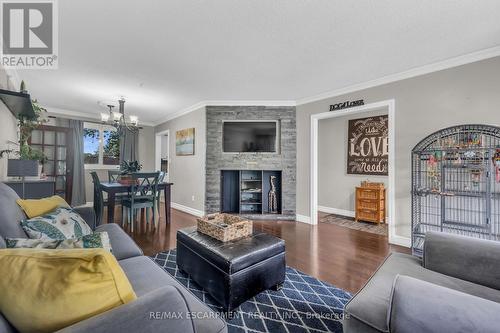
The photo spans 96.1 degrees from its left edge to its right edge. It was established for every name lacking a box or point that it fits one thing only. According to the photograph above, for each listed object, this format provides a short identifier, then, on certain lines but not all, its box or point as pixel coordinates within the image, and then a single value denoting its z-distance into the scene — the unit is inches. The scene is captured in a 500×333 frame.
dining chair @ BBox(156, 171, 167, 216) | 160.5
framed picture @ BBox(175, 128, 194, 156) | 196.8
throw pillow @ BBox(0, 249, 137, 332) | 26.5
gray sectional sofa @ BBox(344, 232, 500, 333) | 31.5
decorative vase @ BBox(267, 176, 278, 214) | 183.3
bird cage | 94.3
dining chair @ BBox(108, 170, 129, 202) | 157.3
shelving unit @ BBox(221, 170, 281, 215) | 183.8
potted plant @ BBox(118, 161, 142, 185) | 159.2
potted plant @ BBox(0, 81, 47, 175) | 90.7
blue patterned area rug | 59.7
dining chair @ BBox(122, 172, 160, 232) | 143.5
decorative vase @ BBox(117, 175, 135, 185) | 149.8
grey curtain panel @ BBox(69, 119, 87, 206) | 205.3
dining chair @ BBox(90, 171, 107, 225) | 147.3
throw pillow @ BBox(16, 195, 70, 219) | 63.4
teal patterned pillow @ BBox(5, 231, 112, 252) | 41.8
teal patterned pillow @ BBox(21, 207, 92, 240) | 55.0
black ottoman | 62.2
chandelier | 150.5
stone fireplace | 176.2
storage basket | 73.4
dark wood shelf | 86.0
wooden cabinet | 165.0
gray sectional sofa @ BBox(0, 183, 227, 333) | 26.6
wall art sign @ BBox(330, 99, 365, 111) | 138.3
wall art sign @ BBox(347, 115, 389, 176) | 175.5
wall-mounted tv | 177.9
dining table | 139.5
